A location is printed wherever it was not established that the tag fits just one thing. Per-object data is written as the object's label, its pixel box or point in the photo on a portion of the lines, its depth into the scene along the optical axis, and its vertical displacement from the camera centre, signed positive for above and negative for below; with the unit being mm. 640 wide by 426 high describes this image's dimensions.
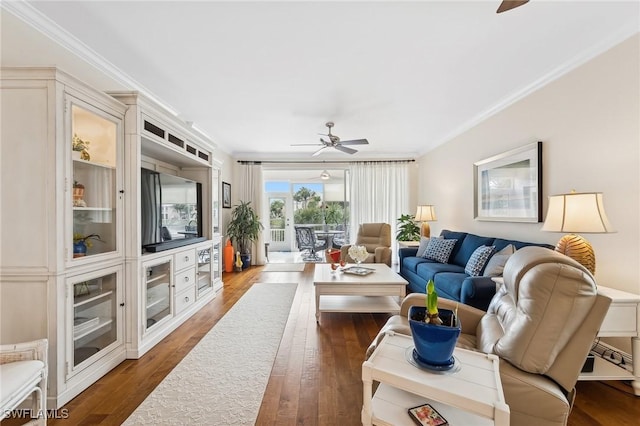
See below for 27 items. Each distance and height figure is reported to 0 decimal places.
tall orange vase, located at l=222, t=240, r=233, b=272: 5801 -915
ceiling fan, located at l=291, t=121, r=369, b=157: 4016 +1048
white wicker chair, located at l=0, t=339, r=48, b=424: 1280 -766
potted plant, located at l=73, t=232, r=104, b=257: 1928 -202
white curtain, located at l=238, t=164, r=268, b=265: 6367 +566
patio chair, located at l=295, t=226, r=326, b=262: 7207 -722
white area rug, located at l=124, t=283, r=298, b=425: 1688 -1204
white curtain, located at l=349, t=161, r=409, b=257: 6316 +523
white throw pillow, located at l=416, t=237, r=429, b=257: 4340 -517
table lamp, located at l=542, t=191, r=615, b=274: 1926 -54
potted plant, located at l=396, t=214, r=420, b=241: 5688 -365
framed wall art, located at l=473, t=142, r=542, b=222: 2945 +336
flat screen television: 2625 +44
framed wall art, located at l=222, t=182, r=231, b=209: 5813 +420
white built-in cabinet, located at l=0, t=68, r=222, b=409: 1721 -89
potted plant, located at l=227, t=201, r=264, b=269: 6016 -289
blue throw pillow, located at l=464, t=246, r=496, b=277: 2986 -505
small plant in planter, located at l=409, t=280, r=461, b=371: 1133 -503
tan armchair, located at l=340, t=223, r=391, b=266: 5207 -443
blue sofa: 2494 -679
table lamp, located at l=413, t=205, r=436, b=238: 5078 -38
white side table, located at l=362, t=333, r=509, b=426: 1012 -667
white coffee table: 3004 -817
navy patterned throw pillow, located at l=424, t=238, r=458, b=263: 3854 -504
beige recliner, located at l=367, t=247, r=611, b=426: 1127 -522
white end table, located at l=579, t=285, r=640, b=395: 1838 -746
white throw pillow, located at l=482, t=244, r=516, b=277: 2646 -472
